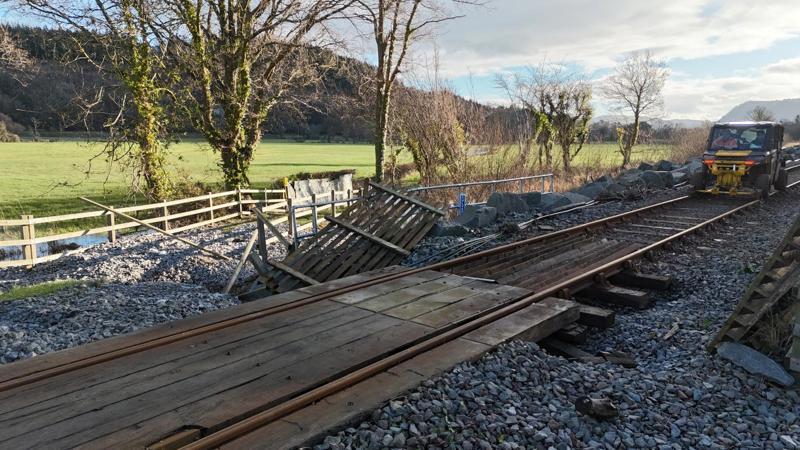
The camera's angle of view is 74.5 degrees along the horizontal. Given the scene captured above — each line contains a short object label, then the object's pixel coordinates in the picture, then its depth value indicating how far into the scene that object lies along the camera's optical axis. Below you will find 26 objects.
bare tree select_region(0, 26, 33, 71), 16.27
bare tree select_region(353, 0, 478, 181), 22.09
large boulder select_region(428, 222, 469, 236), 10.56
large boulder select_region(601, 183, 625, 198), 15.68
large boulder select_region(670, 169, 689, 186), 20.37
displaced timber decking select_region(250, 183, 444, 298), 9.41
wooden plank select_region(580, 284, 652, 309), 6.91
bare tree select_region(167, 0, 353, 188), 19.44
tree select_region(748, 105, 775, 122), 55.24
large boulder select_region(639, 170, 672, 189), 19.44
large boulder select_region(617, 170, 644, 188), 18.25
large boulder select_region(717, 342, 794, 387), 4.29
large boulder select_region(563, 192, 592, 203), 14.41
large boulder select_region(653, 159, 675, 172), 25.44
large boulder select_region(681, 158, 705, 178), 23.04
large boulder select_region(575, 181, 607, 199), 16.27
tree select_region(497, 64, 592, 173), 27.73
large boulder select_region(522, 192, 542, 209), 13.66
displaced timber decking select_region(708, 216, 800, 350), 4.78
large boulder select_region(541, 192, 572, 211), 13.44
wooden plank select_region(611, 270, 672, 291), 7.51
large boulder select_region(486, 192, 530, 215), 12.79
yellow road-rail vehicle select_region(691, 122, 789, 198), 15.71
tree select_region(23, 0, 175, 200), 17.77
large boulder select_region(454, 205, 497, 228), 11.33
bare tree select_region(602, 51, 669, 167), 38.38
